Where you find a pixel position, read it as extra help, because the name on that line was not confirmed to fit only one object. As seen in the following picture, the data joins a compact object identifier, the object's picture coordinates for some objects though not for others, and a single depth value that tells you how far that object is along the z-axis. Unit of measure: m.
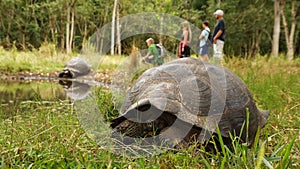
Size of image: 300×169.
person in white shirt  6.79
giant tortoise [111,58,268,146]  1.69
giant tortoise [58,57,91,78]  10.47
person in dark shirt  7.09
